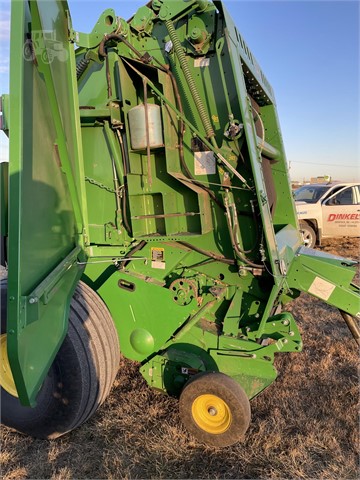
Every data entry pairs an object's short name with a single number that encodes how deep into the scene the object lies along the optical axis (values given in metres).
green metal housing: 2.47
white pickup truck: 8.59
